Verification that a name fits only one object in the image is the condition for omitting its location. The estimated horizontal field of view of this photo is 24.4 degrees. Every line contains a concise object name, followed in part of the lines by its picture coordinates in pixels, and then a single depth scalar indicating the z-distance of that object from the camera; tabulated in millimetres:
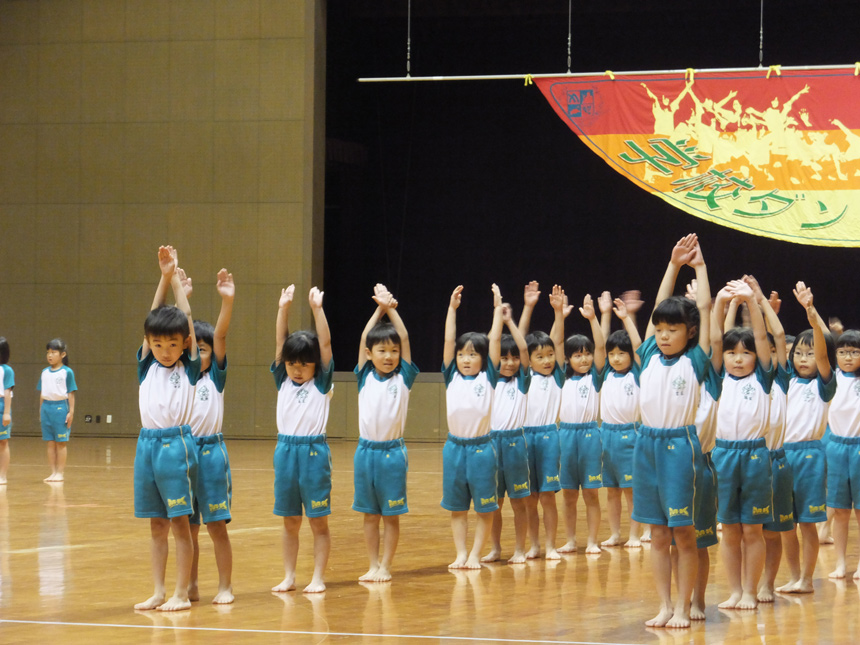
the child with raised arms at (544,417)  13813
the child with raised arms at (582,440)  14422
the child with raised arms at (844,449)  12258
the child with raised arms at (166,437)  10131
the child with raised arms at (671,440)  9605
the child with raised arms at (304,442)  11431
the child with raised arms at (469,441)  12934
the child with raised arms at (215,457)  10725
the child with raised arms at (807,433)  11423
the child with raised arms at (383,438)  11950
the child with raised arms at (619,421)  14580
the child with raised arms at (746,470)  10604
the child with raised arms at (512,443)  13543
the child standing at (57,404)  21344
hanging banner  24365
